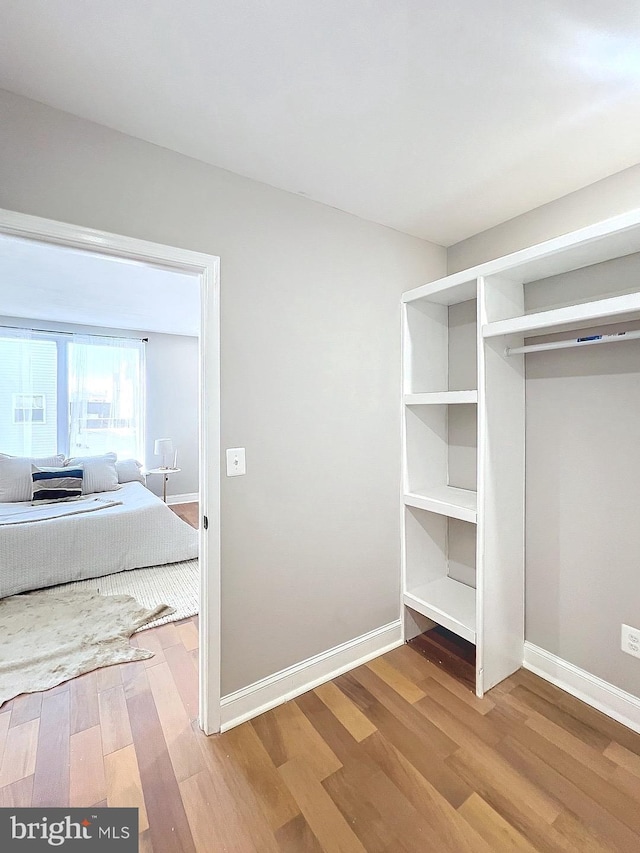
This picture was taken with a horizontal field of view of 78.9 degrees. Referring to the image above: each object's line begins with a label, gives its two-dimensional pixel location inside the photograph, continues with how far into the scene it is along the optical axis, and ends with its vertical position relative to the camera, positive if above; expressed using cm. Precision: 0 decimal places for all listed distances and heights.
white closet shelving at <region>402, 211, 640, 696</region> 178 -5
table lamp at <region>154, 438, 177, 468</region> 525 -29
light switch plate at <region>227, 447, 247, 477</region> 176 -16
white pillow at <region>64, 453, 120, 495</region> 426 -51
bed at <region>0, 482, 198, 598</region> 296 -94
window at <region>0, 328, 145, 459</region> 480 +44
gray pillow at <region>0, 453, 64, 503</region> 390 -51
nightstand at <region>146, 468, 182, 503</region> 518 -58
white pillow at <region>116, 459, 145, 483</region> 482 -54
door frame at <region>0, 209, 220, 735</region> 169 -22
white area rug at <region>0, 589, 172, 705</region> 212 -130
